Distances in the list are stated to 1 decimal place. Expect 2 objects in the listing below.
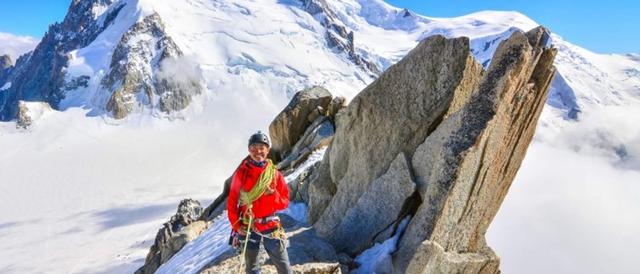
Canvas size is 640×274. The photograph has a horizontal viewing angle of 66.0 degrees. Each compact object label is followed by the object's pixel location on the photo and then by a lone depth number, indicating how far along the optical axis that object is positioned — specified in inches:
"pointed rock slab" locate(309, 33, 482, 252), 481.7
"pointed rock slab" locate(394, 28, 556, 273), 393.1
